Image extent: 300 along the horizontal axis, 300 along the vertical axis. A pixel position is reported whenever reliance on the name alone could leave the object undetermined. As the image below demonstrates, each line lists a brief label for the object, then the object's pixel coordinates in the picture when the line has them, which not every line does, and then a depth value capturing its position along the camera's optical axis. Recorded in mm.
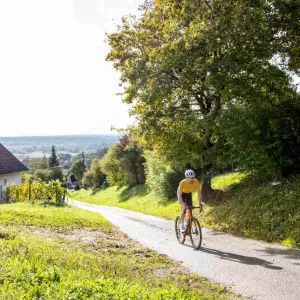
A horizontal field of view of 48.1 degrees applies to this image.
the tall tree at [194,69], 12047
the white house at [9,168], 33372
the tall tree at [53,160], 108062
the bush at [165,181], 25609
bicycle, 9398
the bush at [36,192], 27547
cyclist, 9977
